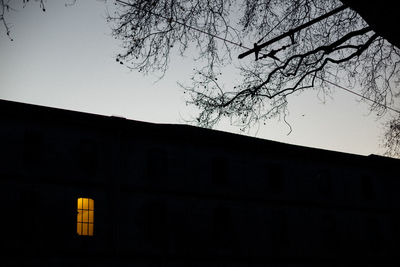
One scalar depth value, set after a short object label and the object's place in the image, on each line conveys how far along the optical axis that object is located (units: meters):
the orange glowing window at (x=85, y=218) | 18.34
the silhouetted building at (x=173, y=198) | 17.72
